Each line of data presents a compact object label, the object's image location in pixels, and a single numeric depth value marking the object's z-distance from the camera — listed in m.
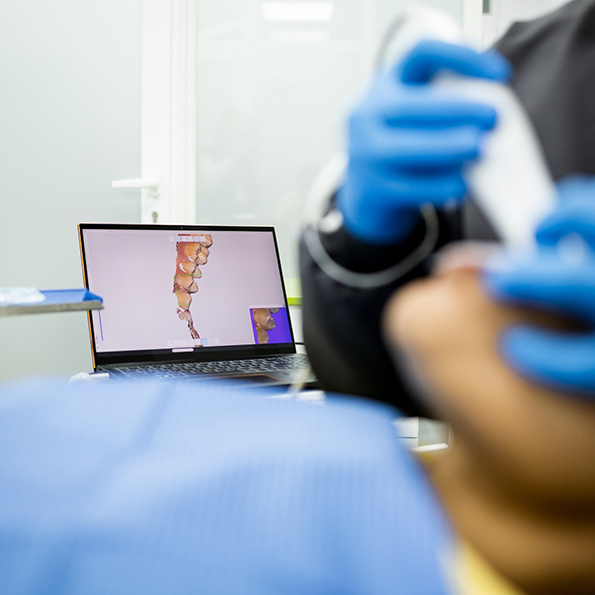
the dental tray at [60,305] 0.73
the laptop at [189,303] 1.11
